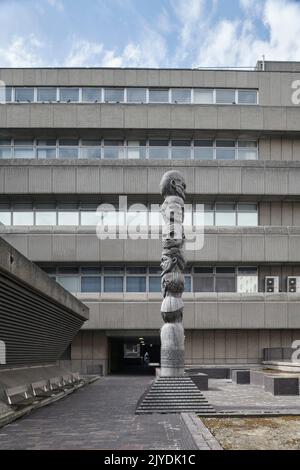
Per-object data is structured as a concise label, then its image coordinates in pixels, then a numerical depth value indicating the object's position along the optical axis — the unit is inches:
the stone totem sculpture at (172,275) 759.1
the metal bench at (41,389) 810.8
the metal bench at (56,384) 923.5
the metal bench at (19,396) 662.5
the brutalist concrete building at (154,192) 1549.0
